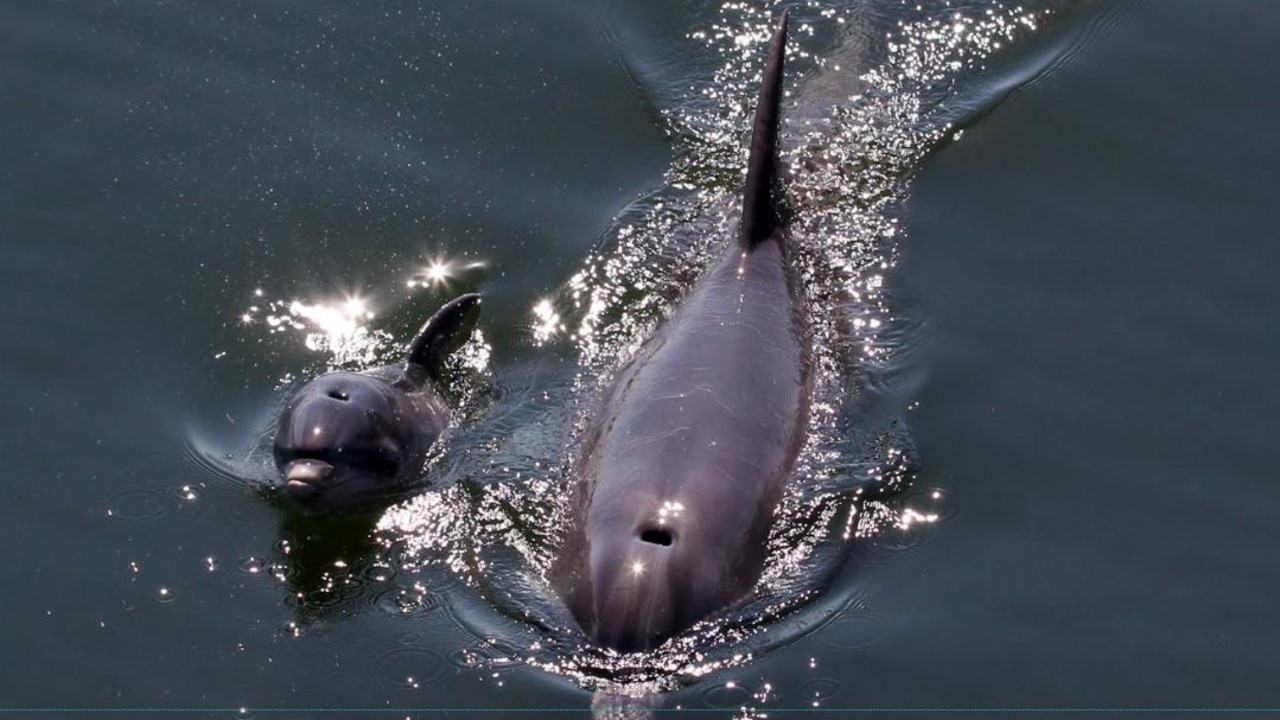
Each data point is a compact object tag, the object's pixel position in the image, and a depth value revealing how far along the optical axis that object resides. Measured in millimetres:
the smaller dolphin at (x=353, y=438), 11938
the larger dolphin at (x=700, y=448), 10979
